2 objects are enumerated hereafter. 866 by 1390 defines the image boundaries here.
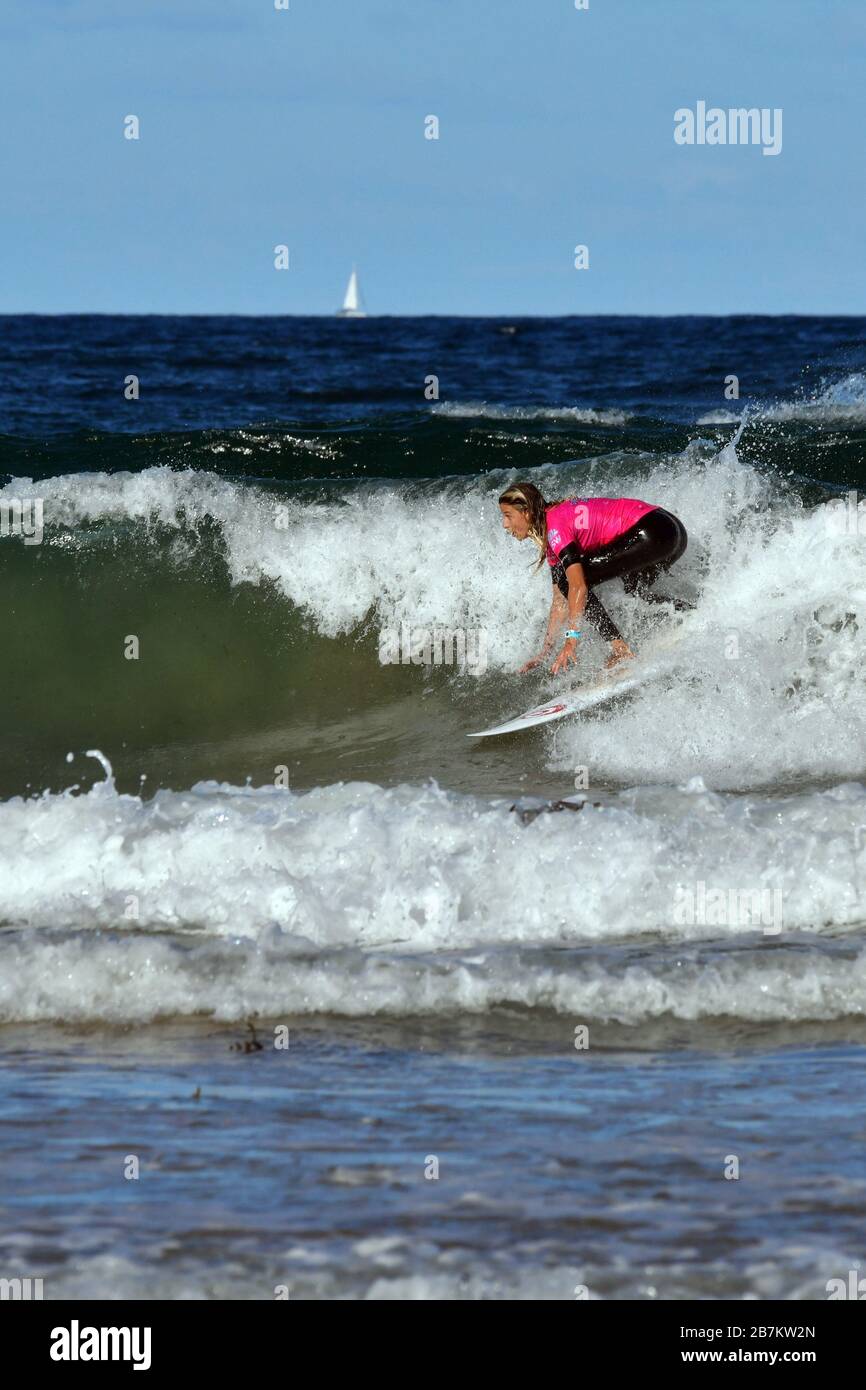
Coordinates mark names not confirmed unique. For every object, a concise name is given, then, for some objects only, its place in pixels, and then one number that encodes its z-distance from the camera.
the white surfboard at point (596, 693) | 17.91
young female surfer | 17.12
